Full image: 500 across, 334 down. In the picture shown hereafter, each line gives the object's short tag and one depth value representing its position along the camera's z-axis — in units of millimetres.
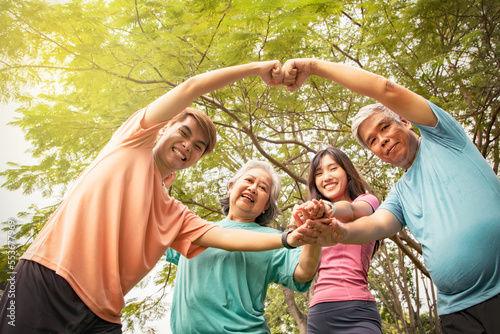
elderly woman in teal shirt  1725
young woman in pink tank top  1837
